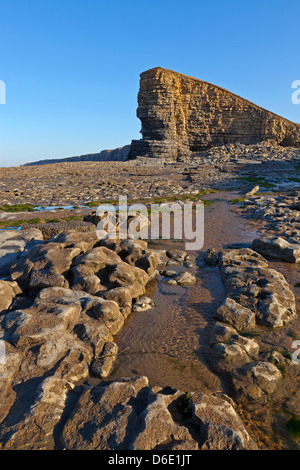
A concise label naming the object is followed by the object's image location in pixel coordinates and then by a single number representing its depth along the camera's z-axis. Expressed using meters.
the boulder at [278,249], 8.21
